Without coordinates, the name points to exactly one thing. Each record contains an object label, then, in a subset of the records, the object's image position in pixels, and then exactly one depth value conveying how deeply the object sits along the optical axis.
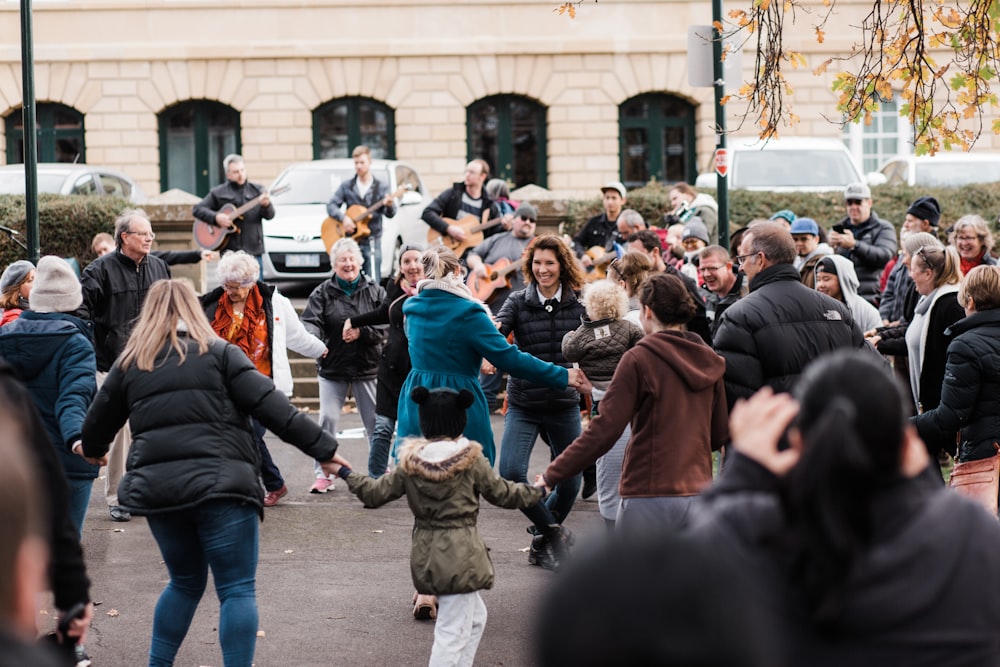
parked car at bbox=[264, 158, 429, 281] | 17.98
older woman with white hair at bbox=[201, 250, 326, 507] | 8.98
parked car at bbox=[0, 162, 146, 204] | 19.17
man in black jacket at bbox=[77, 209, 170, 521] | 9.38
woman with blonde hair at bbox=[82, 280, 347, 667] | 5.33
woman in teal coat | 7.15
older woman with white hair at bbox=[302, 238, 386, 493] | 10.38
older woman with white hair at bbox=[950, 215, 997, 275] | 9.95
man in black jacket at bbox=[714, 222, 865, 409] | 6.19
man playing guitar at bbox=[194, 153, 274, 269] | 15.30
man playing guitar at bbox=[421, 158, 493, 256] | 15.34
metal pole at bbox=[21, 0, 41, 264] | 12.48
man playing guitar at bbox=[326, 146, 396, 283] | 16.47
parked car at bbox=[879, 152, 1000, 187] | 19.72
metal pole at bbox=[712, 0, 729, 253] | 12.36
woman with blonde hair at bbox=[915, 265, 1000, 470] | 6.87
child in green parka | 5.65
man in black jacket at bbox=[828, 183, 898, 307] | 12.20
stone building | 30.12
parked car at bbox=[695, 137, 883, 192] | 18.80
